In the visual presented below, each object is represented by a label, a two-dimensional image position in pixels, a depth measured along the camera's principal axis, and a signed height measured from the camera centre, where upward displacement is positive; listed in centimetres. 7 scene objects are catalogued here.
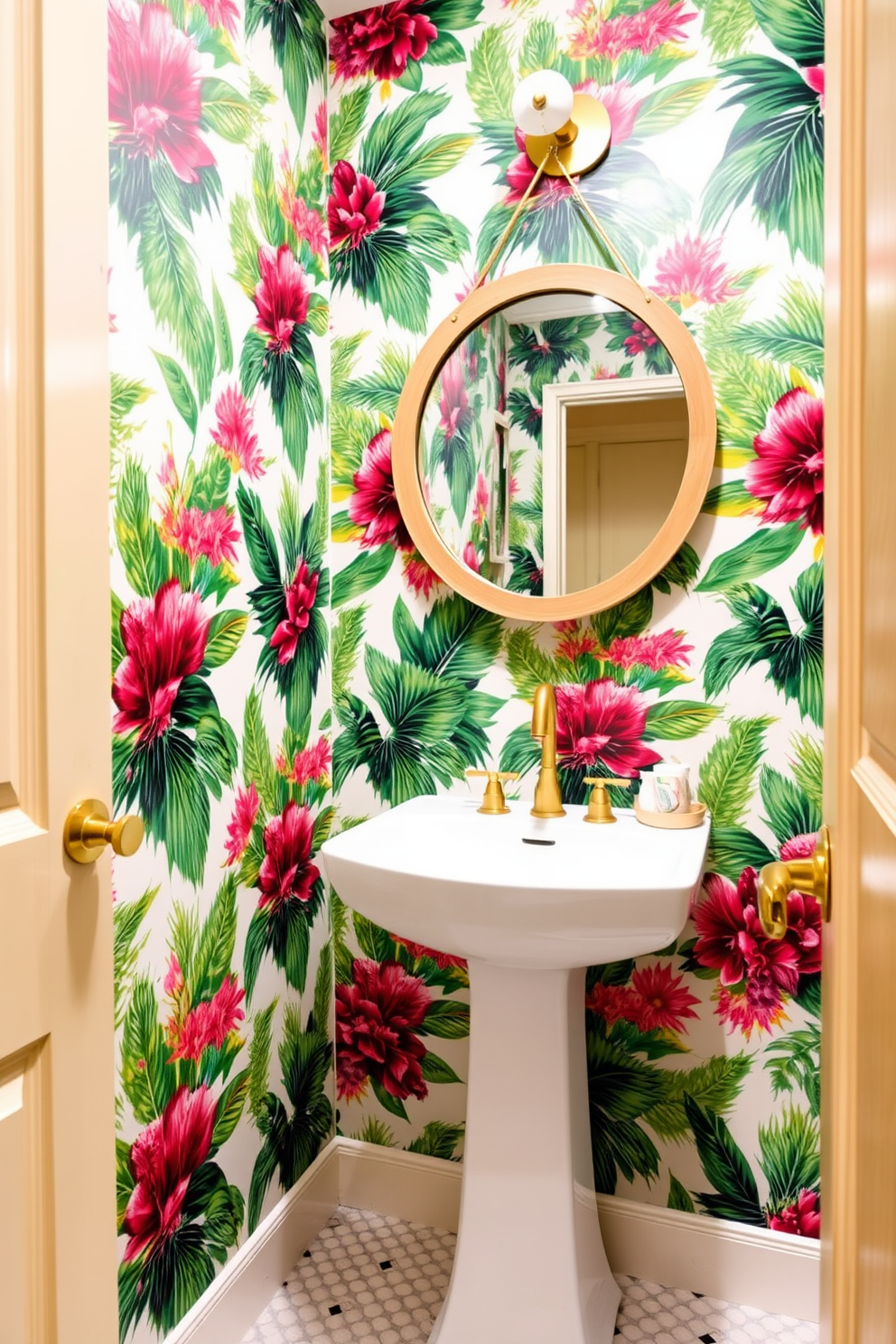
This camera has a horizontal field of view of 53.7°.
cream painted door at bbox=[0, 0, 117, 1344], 70 +0
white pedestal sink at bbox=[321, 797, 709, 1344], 132 -71
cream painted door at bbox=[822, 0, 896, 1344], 46 -2
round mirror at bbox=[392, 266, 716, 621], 158 +40
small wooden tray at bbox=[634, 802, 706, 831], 155 -29
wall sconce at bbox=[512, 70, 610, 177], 156 +97
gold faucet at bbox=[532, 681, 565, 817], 156 -19
